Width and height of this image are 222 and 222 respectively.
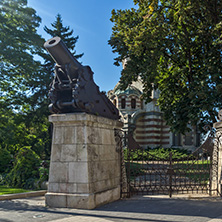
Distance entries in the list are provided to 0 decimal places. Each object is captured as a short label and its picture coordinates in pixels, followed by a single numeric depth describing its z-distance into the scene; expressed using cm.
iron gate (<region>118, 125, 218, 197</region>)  972
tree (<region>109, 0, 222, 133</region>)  1622
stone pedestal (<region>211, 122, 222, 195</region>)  959
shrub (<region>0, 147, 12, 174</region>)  1540
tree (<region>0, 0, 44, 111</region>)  1550
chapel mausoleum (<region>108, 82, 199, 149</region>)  3331
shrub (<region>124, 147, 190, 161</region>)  2621
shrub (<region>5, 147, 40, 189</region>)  1236
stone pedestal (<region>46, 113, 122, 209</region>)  782
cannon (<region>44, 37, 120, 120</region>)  809
